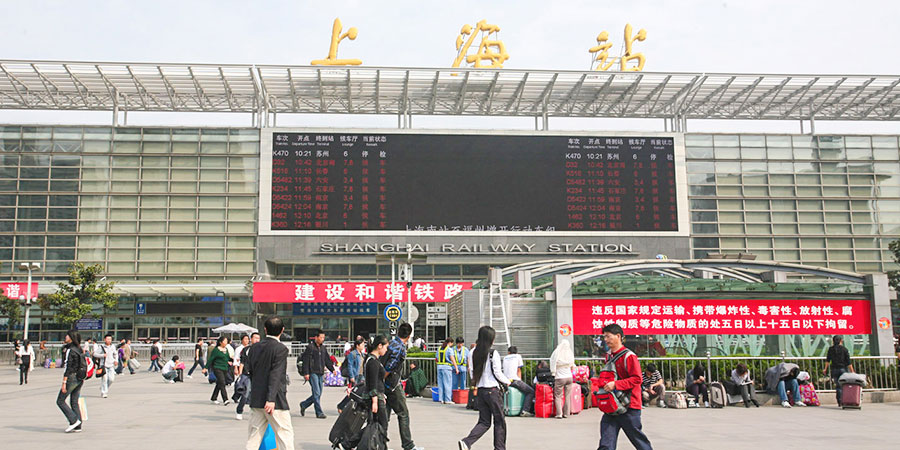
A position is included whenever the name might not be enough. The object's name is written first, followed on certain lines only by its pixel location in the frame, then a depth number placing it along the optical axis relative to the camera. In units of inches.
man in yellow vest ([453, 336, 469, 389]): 676.7
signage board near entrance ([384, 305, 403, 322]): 986.7
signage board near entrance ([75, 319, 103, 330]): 1704.0
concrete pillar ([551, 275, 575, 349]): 818.8
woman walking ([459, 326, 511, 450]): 378.0
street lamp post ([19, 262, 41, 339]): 1385.3
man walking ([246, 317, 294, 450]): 331.6
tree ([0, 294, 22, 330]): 1566.3
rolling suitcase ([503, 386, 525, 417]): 590.9
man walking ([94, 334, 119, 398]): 758.5
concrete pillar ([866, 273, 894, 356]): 815.0
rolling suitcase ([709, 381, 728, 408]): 651.5
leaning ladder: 872.3
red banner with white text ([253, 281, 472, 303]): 1633.9
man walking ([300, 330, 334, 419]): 565.6
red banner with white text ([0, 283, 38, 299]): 1606.8
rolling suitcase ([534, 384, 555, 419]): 577.9
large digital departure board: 1557.6
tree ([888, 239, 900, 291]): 1638.8
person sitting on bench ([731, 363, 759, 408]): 656.4
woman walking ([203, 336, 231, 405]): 639.8
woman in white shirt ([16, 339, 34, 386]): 936.9
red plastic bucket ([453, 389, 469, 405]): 679.7
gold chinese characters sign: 1598.2
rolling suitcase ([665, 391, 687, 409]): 639.8
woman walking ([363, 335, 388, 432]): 378.0
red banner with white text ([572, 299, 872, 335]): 820.0
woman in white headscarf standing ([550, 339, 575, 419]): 575.8
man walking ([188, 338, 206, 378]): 967.0
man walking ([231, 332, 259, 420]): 556.4
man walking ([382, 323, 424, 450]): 402.9
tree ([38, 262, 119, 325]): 1531.7
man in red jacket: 325.4
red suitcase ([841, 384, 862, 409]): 634.8
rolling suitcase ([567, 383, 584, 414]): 597.0
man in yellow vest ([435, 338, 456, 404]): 684.7
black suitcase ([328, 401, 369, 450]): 384.2
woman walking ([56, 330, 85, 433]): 476.4
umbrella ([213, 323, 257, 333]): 1440.7
